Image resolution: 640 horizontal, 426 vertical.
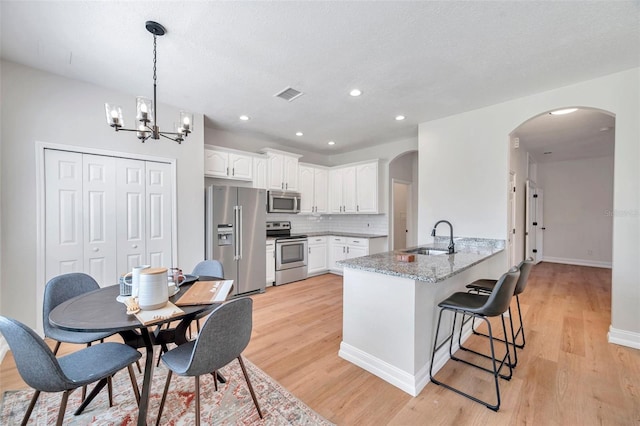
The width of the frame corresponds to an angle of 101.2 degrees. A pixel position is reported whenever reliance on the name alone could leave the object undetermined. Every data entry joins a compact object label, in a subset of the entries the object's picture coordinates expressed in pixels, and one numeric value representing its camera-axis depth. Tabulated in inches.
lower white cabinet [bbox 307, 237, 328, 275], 208.4
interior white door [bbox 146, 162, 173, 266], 129.7
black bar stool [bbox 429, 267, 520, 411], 70.8
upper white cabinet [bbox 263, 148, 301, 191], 191.8
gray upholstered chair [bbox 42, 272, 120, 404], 70.9
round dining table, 54.3
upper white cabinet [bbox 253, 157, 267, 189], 184.2
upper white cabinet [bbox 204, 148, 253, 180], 162.2
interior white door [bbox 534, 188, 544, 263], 273.1
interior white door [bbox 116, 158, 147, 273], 121.6
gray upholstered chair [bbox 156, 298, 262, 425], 53.7
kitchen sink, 125.9
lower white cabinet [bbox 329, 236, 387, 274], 202.5
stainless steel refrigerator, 151.1
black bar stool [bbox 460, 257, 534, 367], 86.4
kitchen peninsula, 76.7
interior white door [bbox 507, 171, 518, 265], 133.4
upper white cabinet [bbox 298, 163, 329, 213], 215.4
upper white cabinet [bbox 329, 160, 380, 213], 209.6
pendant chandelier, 73.8
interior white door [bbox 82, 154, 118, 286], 113.9
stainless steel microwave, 193.8
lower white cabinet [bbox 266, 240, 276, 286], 183.0
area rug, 65.4
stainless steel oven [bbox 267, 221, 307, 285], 186.9
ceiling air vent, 119.2
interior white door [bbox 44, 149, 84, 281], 105.6
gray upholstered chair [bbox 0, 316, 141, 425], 48.6
